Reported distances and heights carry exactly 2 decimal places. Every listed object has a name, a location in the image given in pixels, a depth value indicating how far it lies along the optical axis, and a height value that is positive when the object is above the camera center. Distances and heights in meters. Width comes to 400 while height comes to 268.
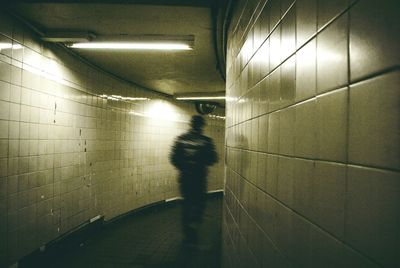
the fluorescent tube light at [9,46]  3.45 +1.10
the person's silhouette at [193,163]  4.21 -0.35
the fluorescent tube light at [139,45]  4.06 +1.32
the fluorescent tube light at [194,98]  8.26 +1.24
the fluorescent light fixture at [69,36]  4.01 +1.39
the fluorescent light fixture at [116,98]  6.30 +0.93
